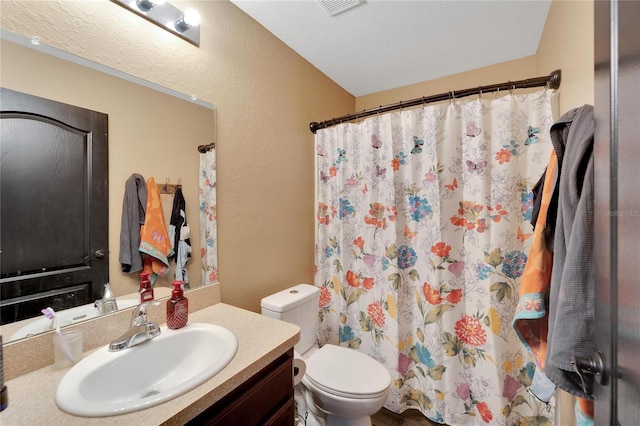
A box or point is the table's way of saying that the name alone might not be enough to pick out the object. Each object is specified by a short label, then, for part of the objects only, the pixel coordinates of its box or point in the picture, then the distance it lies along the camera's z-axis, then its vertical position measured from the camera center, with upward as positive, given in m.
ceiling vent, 1.35 +1.10
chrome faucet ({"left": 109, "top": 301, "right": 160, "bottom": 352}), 0.84 -0.41
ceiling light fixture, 1.02 +0.83
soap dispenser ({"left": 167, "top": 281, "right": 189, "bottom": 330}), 0.98 -0.37
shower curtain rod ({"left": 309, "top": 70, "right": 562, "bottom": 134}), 1.25 +0.65
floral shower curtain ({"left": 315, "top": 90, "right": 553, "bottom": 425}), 1.32 -0.21
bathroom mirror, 0.80 +0.38
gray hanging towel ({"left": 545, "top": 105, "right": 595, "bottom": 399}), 0.61 -0.15
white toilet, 1.23 -0.86
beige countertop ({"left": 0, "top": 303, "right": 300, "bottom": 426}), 0.57 -0.46
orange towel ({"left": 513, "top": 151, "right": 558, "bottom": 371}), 0.83 -0.24
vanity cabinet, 0.70 -0.58
